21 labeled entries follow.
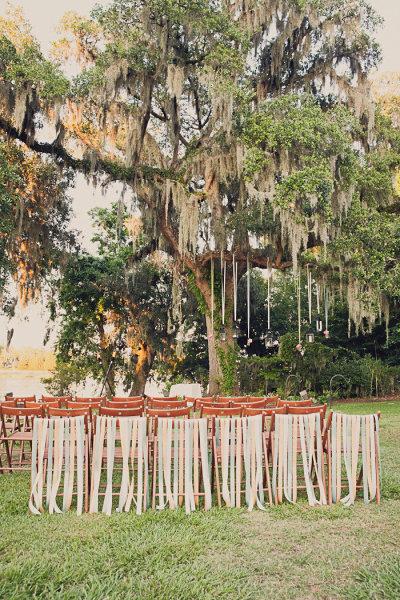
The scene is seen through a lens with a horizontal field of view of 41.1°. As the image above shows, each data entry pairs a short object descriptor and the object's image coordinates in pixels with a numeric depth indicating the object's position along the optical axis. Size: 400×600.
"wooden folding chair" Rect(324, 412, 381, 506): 4.67
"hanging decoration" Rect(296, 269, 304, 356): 16.39
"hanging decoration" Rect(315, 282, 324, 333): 17.52
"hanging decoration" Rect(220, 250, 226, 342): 15.62
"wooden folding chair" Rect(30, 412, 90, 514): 4.40
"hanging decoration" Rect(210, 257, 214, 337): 16.08
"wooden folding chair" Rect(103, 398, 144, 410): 5.93
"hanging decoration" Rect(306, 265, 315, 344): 16.47
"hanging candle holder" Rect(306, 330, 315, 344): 16.92
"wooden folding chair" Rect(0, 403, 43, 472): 5.40
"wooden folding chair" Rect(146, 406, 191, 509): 4.52
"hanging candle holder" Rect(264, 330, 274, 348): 22.35
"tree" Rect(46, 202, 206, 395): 19.58
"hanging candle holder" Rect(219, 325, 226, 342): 16.17
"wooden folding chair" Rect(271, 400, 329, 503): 4.72
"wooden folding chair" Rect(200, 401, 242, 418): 5.14
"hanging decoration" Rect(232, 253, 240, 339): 15.89
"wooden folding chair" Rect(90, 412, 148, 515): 4.41
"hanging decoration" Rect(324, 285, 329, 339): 16.43
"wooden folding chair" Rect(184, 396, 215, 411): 6.48
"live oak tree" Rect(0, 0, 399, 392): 13.00
